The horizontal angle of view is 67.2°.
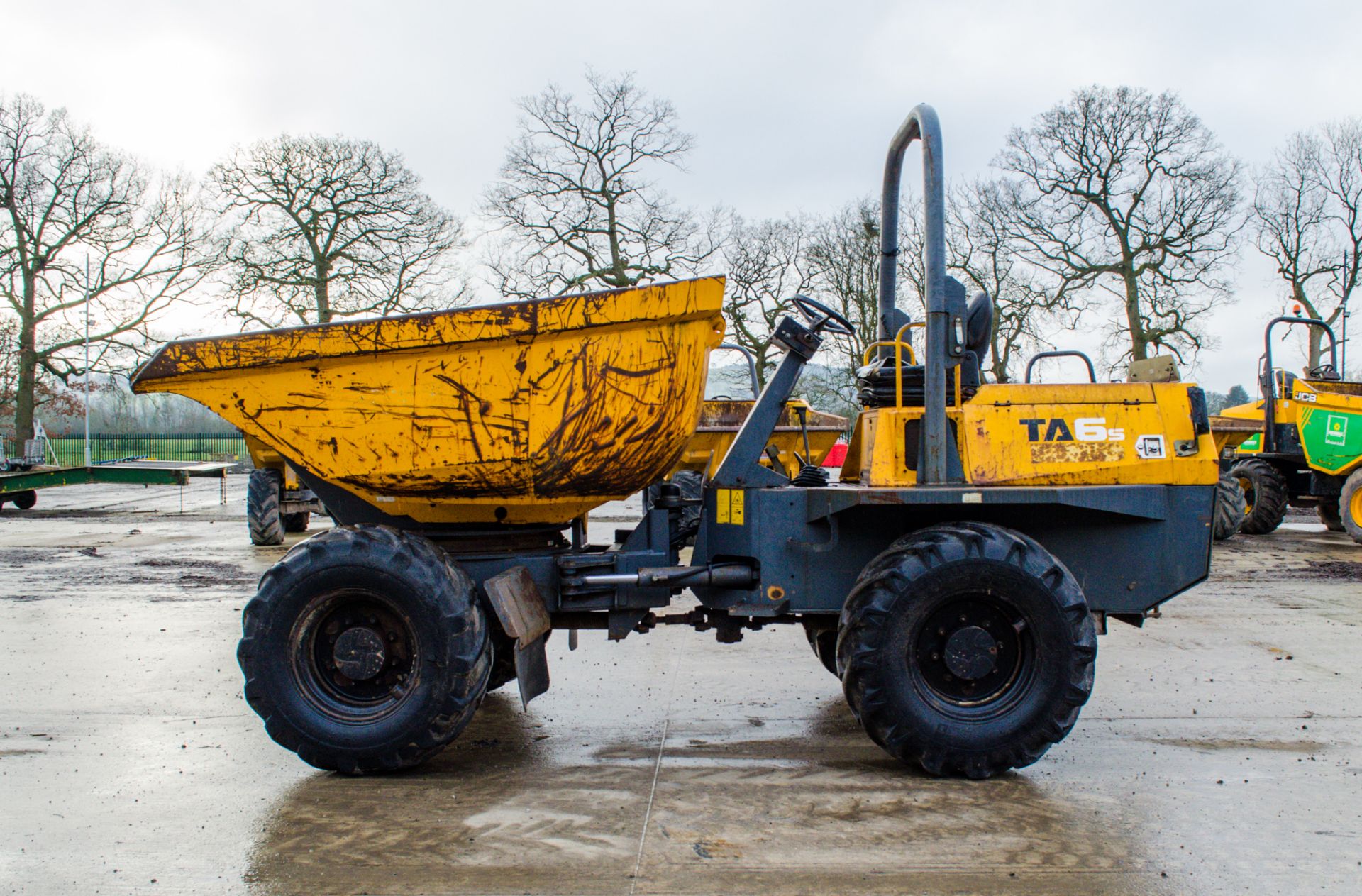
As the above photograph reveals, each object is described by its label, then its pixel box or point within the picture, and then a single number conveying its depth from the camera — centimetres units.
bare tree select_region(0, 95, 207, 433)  2819
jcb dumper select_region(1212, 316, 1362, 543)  1279
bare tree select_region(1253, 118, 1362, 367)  2686
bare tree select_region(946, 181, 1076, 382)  2484
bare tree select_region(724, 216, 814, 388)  2681
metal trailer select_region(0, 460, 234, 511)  1600
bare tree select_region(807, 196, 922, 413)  2923
